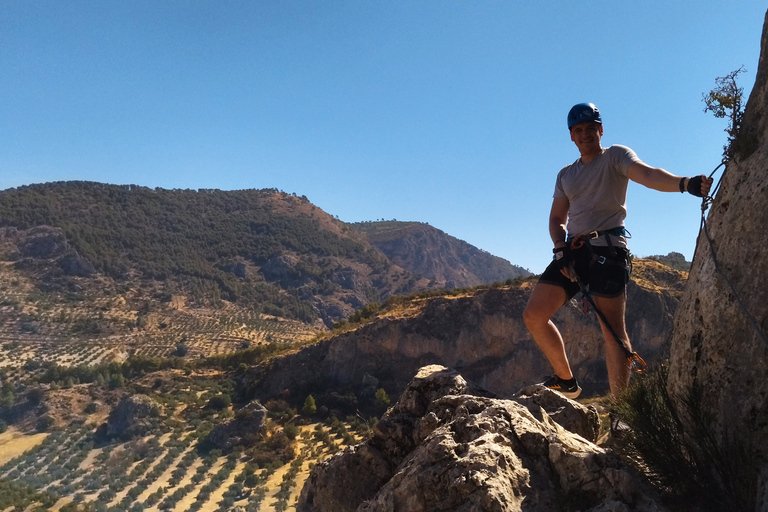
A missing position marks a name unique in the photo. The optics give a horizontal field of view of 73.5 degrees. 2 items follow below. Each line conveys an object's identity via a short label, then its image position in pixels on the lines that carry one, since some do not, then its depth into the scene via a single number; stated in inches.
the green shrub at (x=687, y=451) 86.4
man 135.3
